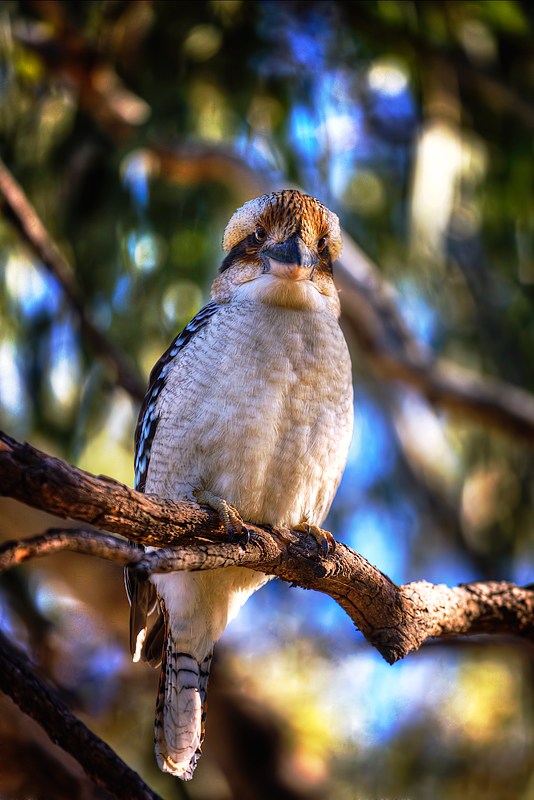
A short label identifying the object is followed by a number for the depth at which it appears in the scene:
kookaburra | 6.87
